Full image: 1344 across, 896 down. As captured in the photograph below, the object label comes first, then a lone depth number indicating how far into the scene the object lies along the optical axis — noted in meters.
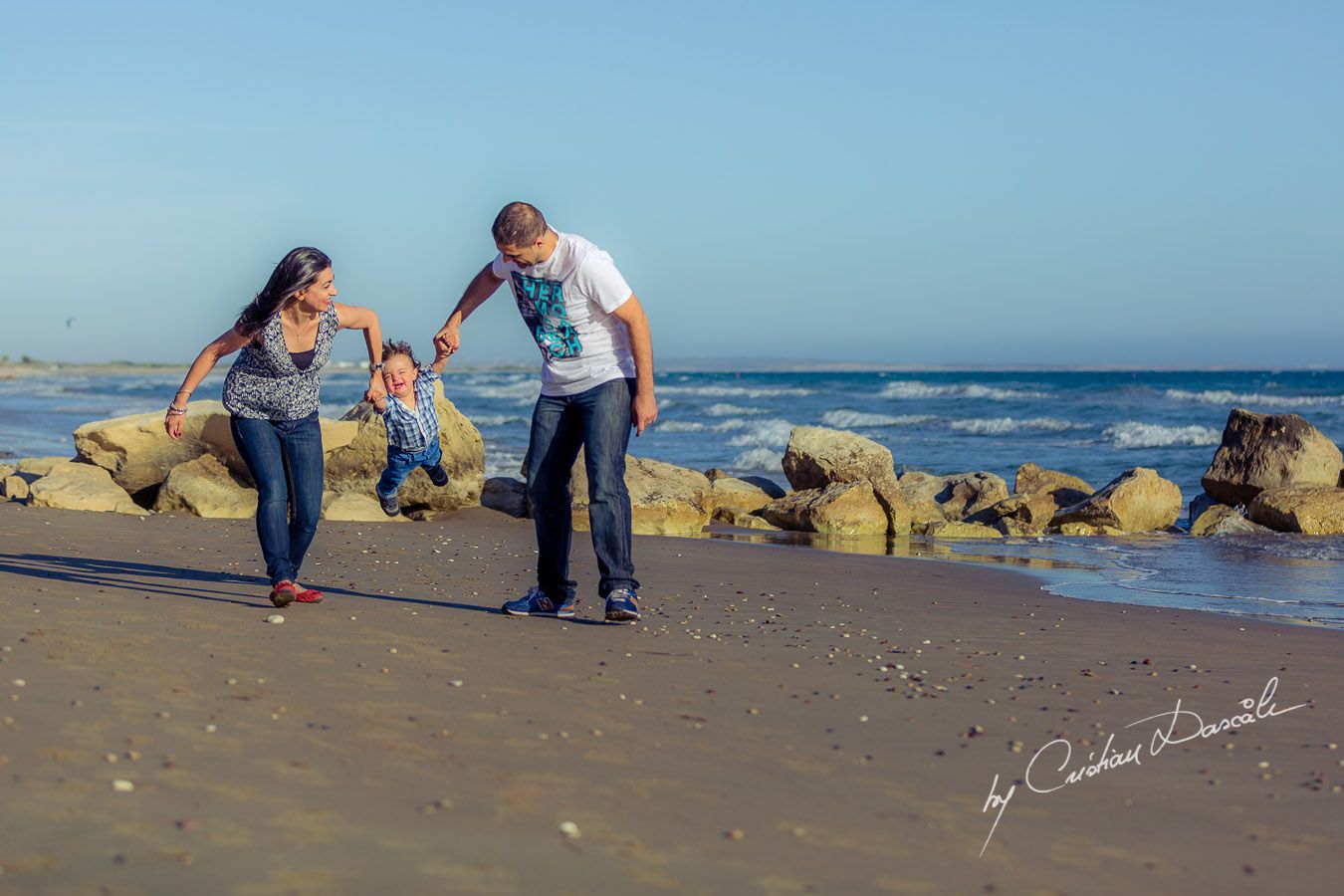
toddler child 7.37
